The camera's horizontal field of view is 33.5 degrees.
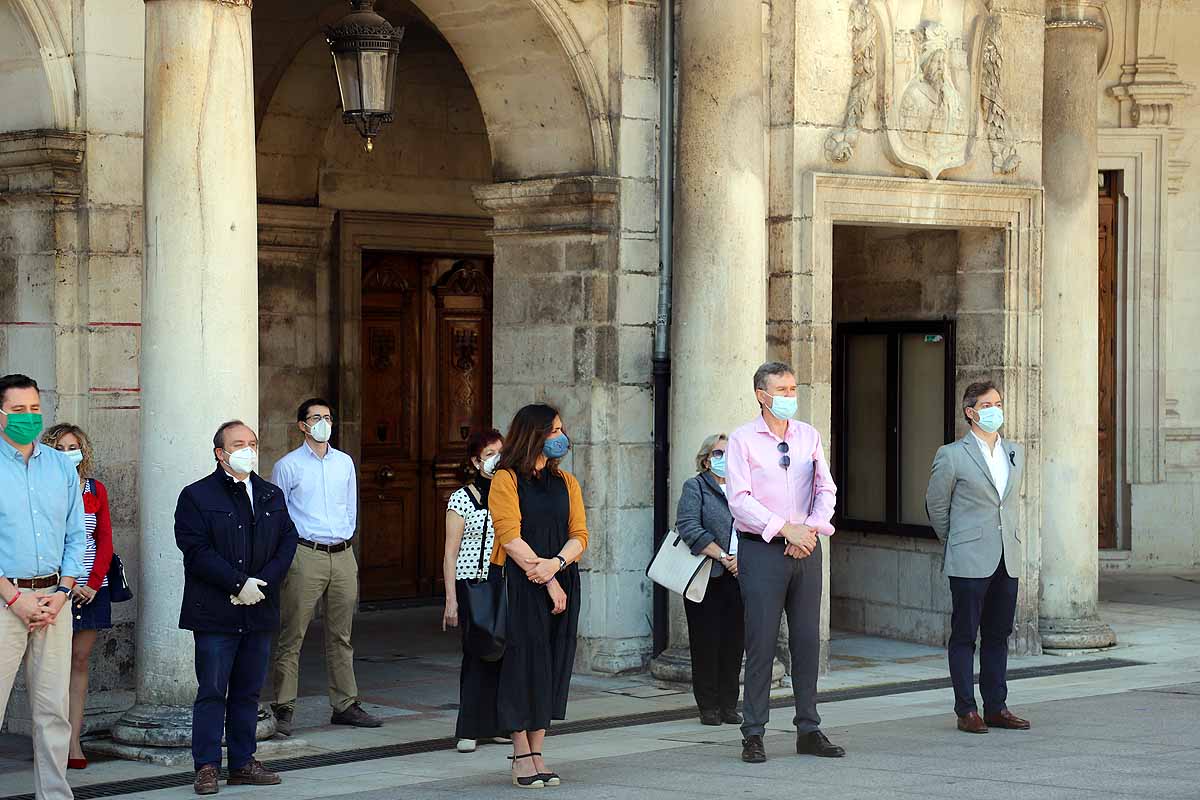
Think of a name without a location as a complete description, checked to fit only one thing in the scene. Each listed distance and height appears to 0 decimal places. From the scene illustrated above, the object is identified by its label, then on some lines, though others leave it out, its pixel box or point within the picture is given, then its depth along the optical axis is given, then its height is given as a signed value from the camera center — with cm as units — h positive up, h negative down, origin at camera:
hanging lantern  1043 +166
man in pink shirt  855 -68
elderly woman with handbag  970 -119
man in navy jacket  786 -82
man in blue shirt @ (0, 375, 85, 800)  728 -70
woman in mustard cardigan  803 -76
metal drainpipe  1144 +32
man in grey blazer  935 -80
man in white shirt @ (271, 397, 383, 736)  948 -89
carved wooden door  1465 -18
